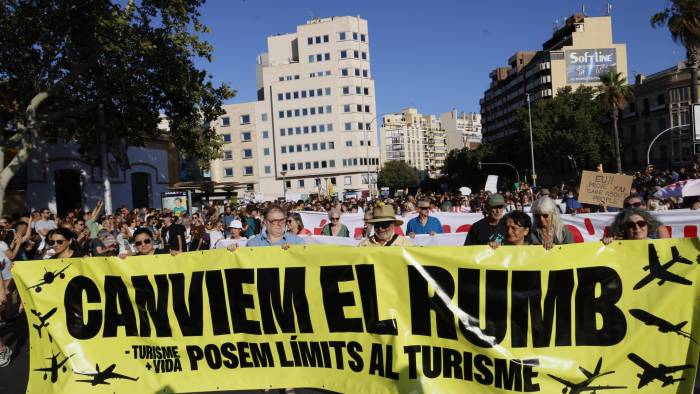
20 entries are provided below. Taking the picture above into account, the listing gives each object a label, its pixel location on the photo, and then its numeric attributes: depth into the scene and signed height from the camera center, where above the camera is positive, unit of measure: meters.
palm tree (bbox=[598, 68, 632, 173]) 46.44 +7.22
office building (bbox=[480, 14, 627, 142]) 88.75 +19.61
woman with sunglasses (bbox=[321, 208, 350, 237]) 9.11 -0.49
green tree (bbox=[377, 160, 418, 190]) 106.56 +3.28
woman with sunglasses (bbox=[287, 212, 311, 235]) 8.77 -0.38
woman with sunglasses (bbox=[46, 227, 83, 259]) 6.12 -0.30
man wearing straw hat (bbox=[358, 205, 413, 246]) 4.93 -0.29
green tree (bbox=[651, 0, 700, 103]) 23.81 +6.33
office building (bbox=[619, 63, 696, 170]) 57.03 +6.26
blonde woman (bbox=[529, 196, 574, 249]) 4.88 -0.35
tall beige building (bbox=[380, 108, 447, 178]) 181.75 +16.39
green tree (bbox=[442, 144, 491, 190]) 87.73 +3.61
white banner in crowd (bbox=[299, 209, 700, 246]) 8.24 -0.64
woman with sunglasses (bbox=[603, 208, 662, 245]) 4.64 -0.37
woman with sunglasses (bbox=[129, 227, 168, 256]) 5.49 -0.32
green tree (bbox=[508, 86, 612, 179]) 61.53 +6.13
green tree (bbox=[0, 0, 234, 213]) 17.08 +4.51
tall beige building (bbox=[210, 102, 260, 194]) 90.00 +8.72
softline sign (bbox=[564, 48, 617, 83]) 88.69 +18.38
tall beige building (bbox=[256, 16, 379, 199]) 88.88 +12.97
